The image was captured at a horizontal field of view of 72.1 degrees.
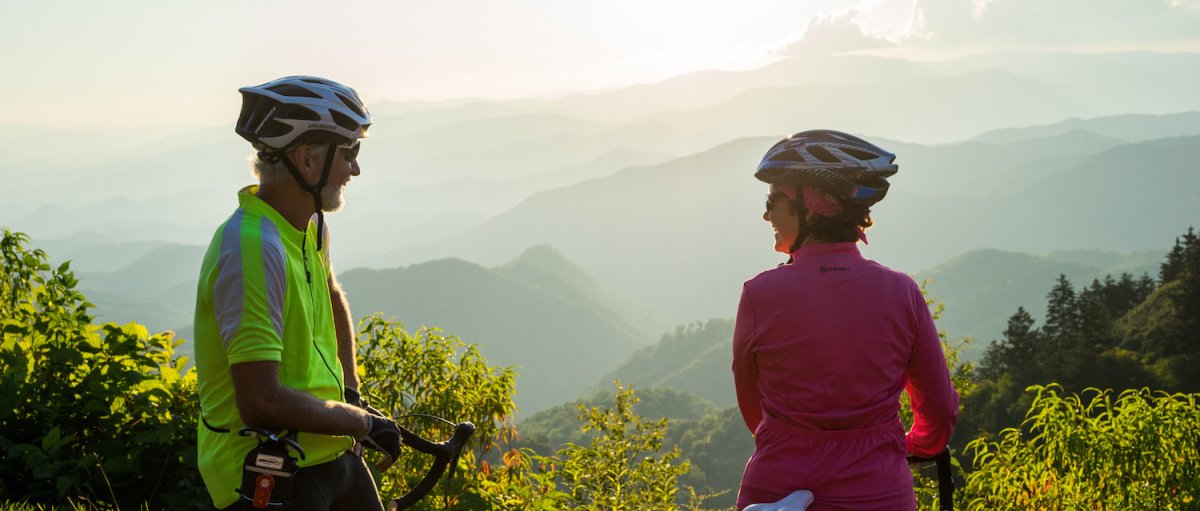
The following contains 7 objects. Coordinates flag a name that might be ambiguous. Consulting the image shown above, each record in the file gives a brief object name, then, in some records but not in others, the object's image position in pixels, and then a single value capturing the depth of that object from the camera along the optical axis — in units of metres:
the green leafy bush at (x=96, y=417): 5.46
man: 2.66
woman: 2.79
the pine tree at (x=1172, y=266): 72.56
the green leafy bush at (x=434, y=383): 6.43
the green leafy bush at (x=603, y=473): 5.60
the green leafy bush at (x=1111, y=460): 5.95
